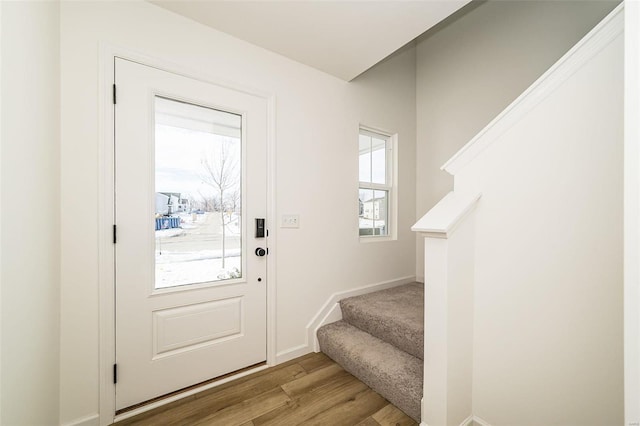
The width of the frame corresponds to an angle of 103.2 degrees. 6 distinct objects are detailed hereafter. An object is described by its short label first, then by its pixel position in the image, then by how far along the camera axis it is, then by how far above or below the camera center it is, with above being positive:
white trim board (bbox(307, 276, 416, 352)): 2.23 -0.93
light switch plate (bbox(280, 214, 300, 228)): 2.10 -0.08
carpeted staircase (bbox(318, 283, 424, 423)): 1.59 -1.02
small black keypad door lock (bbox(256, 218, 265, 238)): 1.98 -0.13
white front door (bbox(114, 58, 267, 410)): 1.54 -0.13
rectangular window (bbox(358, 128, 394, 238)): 2.76 +0.32
